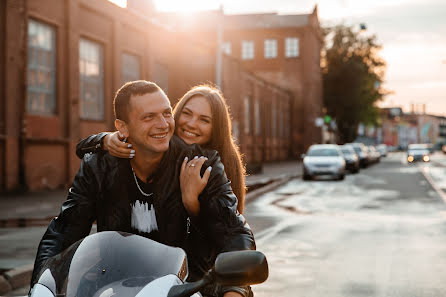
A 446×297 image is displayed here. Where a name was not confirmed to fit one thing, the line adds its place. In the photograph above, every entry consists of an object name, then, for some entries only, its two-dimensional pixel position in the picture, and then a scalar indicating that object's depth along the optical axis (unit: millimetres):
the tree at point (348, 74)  68375
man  2732
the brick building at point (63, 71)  17547
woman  3494
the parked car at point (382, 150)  89875
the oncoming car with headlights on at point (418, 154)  61738
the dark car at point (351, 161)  35469
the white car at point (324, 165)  28125
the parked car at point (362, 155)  43562
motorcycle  2186
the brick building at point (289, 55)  62094
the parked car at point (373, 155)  50556
